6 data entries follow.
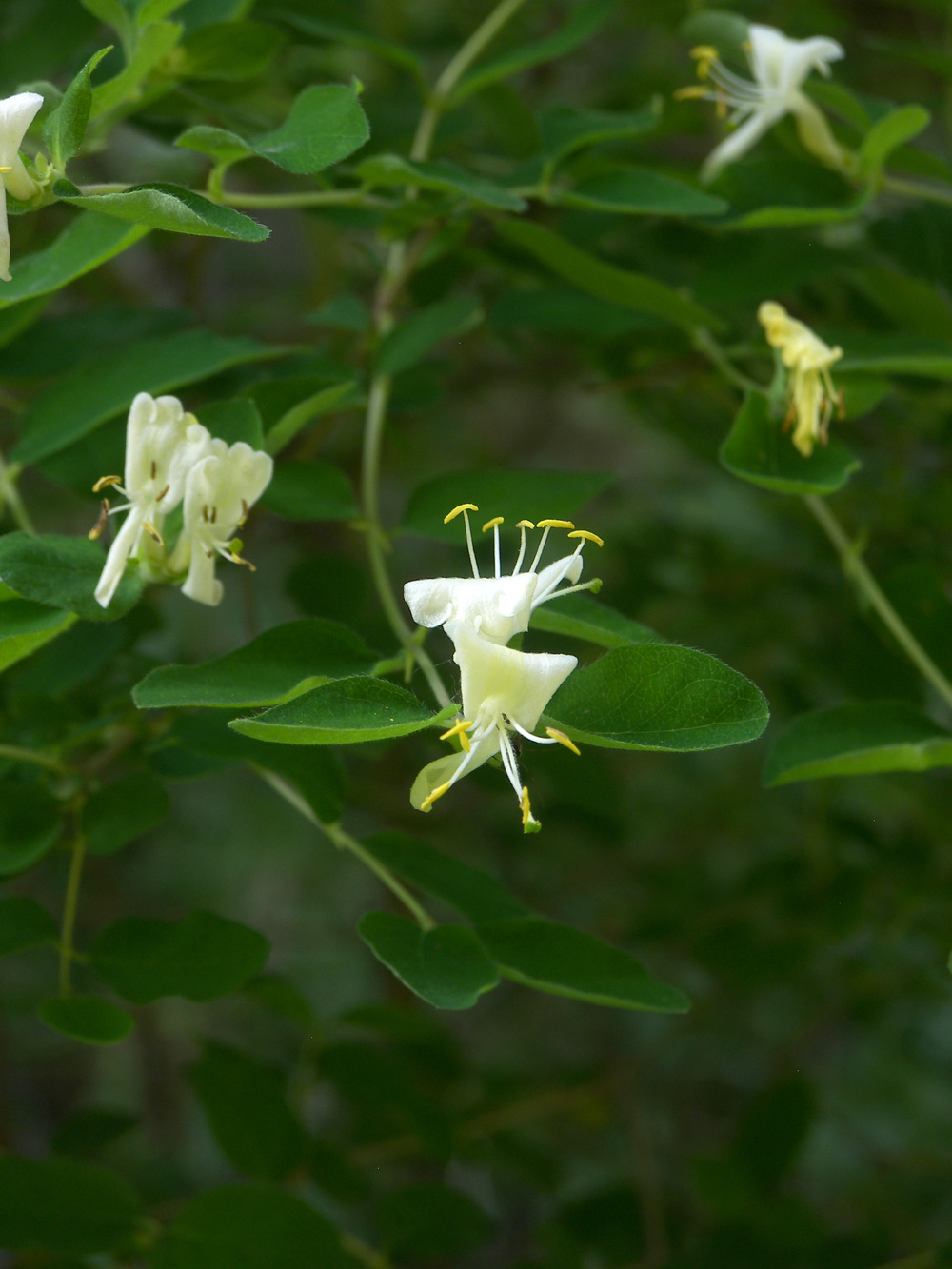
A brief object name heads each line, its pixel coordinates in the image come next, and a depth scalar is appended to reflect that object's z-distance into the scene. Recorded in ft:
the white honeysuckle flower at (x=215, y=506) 2.42
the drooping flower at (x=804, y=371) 2.57
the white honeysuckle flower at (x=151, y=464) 2.42
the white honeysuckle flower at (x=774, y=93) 2.70
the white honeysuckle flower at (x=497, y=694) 2.31
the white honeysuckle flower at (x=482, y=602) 2.32
